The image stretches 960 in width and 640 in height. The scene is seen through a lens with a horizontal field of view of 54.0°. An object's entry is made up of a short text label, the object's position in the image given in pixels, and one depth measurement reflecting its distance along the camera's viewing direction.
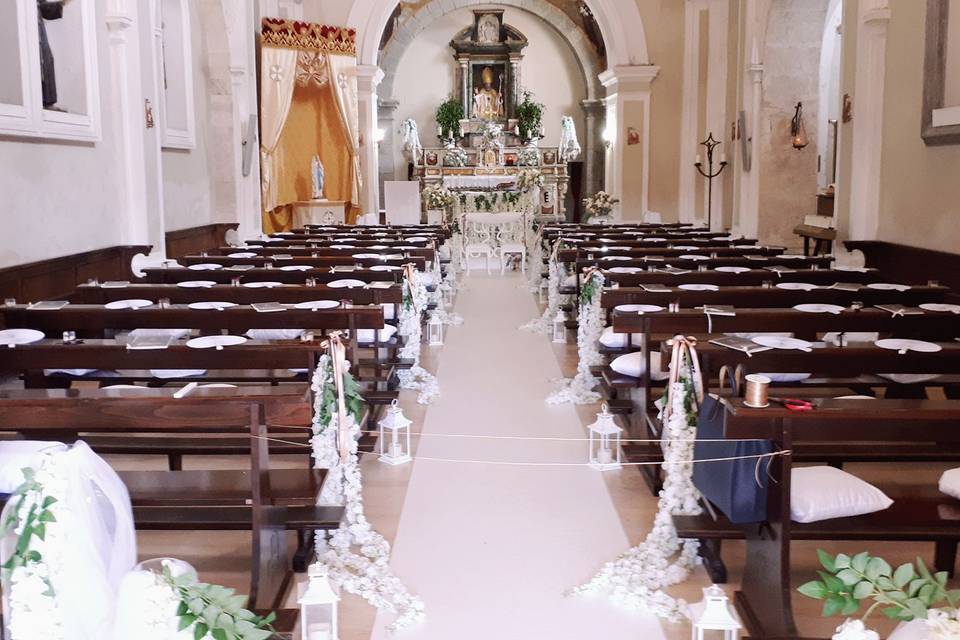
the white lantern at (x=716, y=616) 2.80
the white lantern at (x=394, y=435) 5.01
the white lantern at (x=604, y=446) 4.86
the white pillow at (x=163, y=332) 5.55
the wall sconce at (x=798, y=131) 11.68
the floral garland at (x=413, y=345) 6.38
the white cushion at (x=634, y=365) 5.05
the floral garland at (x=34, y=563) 2.26
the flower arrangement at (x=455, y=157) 19.56
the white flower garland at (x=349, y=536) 3.50
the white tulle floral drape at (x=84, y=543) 2.35
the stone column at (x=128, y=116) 7.89
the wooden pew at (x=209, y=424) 2.88
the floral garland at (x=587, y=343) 5.99
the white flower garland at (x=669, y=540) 3.44
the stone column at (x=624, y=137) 16.30
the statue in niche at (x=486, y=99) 21.62
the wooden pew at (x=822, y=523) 2.78
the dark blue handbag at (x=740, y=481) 2.96
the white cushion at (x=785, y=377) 4.57
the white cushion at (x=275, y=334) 5.74
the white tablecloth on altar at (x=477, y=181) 18.90
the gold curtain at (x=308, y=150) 14.43
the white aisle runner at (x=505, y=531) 3.26
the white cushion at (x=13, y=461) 2.90
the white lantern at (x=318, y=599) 2.91
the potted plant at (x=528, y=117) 21.20
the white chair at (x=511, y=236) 14.54
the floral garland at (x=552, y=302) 8.94
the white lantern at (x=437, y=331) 8.34
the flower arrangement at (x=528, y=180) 16.14
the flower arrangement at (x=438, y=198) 15.43
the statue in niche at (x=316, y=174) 14.82
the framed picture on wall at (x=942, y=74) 6.98
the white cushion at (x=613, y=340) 5.86
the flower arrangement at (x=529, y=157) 19.72
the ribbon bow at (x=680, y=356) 3.55
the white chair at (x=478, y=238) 15.06
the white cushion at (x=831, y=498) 2.99
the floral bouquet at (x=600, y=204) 14.46
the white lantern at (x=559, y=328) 8.44
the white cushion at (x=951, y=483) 3.17
